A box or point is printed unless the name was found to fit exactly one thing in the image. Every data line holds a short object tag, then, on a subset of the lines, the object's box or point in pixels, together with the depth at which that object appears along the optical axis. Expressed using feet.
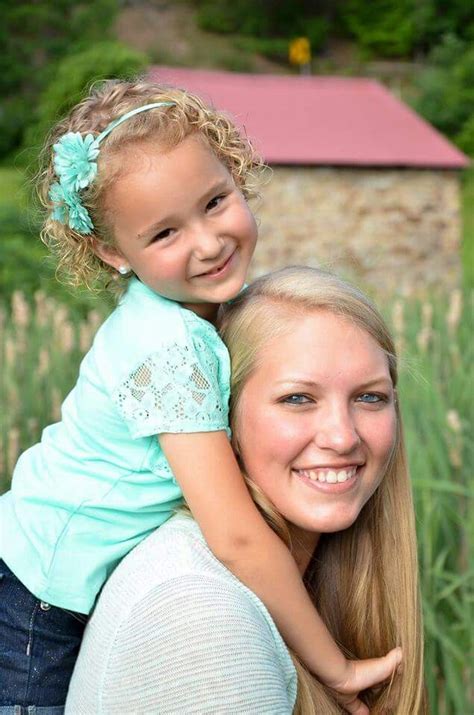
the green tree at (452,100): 81.15
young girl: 5.17
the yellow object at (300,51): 102.12
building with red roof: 50.72
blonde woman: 4.51
